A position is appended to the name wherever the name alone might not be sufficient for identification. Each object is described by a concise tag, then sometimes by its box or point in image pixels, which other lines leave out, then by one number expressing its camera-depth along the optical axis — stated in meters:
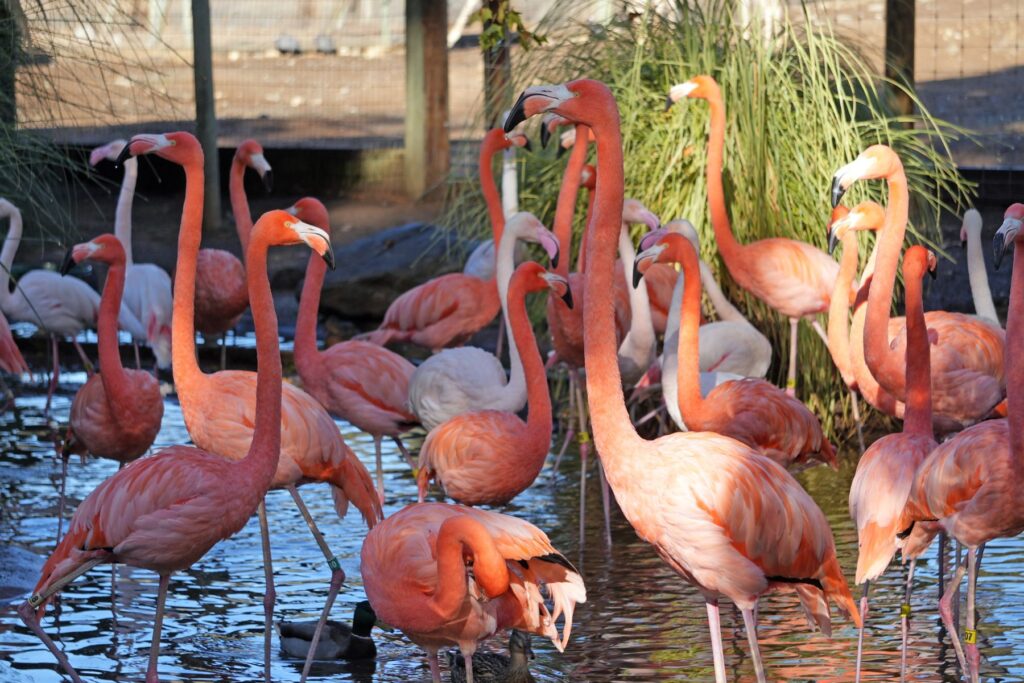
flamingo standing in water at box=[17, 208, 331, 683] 8.25
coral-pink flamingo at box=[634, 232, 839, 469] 10.57
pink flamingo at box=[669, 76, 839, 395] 13.37
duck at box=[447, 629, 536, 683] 8.83
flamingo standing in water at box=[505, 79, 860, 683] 7.39
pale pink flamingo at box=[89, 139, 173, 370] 16.70
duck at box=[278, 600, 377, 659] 9.40
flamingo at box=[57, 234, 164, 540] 10.80
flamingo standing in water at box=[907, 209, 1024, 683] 8.04
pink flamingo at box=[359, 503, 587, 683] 7.55
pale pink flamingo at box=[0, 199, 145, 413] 16.56
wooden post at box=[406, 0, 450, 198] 23.44
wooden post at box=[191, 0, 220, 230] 22.47
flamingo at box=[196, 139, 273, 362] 16.92
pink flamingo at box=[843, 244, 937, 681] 8.36
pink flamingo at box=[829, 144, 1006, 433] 10.73
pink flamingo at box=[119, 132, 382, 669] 9.80
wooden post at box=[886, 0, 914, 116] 18.02
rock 19.97
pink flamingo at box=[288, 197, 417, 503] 11.87
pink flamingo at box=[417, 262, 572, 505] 9.91
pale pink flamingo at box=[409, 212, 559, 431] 11.63
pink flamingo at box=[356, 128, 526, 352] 14.48
